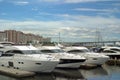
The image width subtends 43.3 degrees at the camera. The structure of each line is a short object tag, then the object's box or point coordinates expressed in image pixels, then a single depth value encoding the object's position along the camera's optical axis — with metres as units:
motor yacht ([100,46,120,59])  22.62
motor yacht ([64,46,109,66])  18.80
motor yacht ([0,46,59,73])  14.05
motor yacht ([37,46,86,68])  16.14
